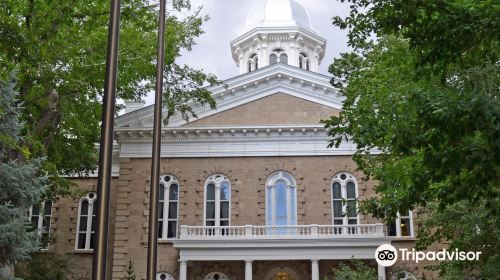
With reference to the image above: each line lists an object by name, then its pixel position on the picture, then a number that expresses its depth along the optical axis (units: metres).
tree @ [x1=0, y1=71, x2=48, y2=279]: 14.03
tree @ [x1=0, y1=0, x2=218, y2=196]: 18.05
